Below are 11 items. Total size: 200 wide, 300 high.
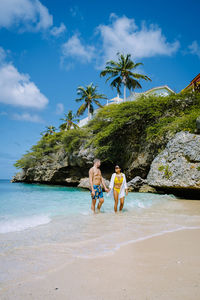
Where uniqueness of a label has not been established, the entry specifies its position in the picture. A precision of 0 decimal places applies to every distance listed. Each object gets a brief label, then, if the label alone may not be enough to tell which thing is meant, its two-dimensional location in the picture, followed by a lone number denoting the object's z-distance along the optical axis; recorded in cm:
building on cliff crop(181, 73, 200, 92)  1543
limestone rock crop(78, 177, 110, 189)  1795
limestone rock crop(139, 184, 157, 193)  1327
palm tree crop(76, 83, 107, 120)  3378
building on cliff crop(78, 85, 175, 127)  2844
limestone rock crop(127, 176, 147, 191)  1393
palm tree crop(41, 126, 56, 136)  4462
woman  648
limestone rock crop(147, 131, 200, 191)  908
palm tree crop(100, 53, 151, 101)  2759
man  636
